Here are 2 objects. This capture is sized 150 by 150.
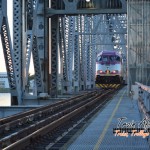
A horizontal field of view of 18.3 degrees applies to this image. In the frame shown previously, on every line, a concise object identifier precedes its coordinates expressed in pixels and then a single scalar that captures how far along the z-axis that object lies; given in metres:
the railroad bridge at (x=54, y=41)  27.22
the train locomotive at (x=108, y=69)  45.28
